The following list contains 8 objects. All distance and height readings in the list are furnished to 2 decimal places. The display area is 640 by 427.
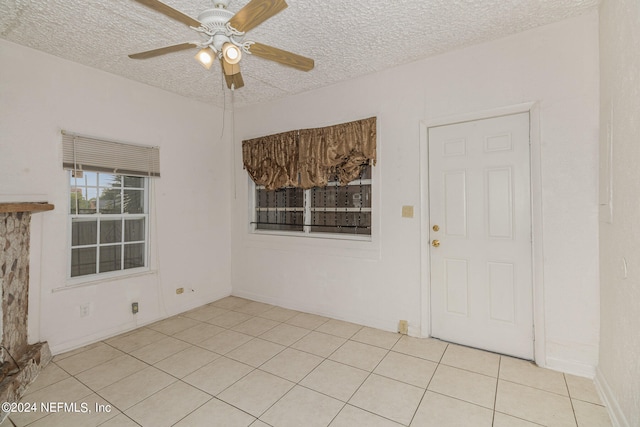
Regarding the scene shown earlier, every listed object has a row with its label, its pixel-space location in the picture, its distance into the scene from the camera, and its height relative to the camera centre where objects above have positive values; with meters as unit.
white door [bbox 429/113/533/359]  2.62 -0.18
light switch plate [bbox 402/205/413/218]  3.10 +0.04
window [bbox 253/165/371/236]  3.53 +0.10
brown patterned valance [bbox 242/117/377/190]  3.34 +0.76
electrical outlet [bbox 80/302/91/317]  3.01 -0.96
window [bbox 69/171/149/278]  3.06 -0.07
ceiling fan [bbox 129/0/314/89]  1.58 +1.13
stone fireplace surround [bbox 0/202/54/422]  2.29 -0.71
